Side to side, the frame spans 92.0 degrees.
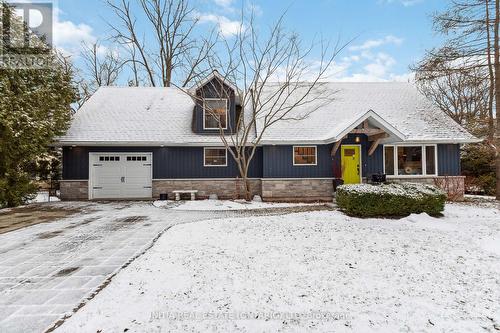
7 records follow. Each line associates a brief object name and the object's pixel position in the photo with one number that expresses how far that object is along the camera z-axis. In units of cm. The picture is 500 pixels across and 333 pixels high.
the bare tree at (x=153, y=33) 1867
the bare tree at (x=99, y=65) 2142
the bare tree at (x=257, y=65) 1082
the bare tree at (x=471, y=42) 1109
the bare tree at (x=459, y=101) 1389
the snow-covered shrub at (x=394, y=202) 785
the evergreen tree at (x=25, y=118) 942
